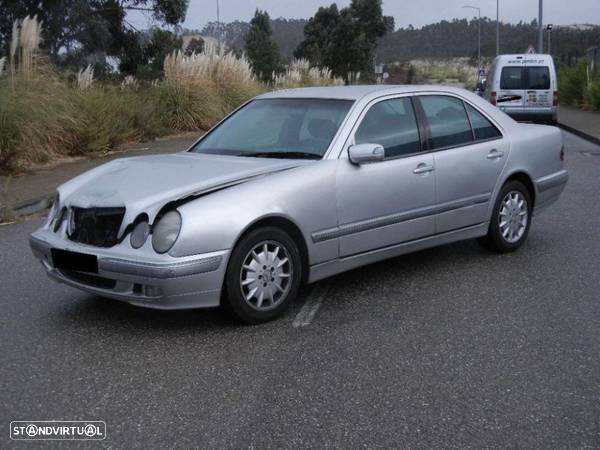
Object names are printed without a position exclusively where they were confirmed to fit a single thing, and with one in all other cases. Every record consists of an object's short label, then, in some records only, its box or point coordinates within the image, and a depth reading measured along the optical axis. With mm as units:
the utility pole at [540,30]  34338
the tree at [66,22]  23766
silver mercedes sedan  4738
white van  20656
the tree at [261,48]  41906
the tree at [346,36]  52219
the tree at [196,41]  46069
